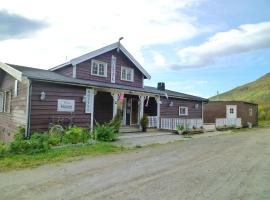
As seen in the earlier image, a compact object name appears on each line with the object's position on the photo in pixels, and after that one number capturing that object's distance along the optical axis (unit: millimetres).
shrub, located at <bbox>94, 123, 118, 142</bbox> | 12500
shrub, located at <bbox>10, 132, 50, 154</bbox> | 8875
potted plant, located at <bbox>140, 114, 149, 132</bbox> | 17281
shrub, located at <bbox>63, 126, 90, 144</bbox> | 11016
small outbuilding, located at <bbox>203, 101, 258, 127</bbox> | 30078
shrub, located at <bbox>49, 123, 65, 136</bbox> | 11715
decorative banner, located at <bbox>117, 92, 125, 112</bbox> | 15306
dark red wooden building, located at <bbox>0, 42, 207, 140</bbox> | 12352
